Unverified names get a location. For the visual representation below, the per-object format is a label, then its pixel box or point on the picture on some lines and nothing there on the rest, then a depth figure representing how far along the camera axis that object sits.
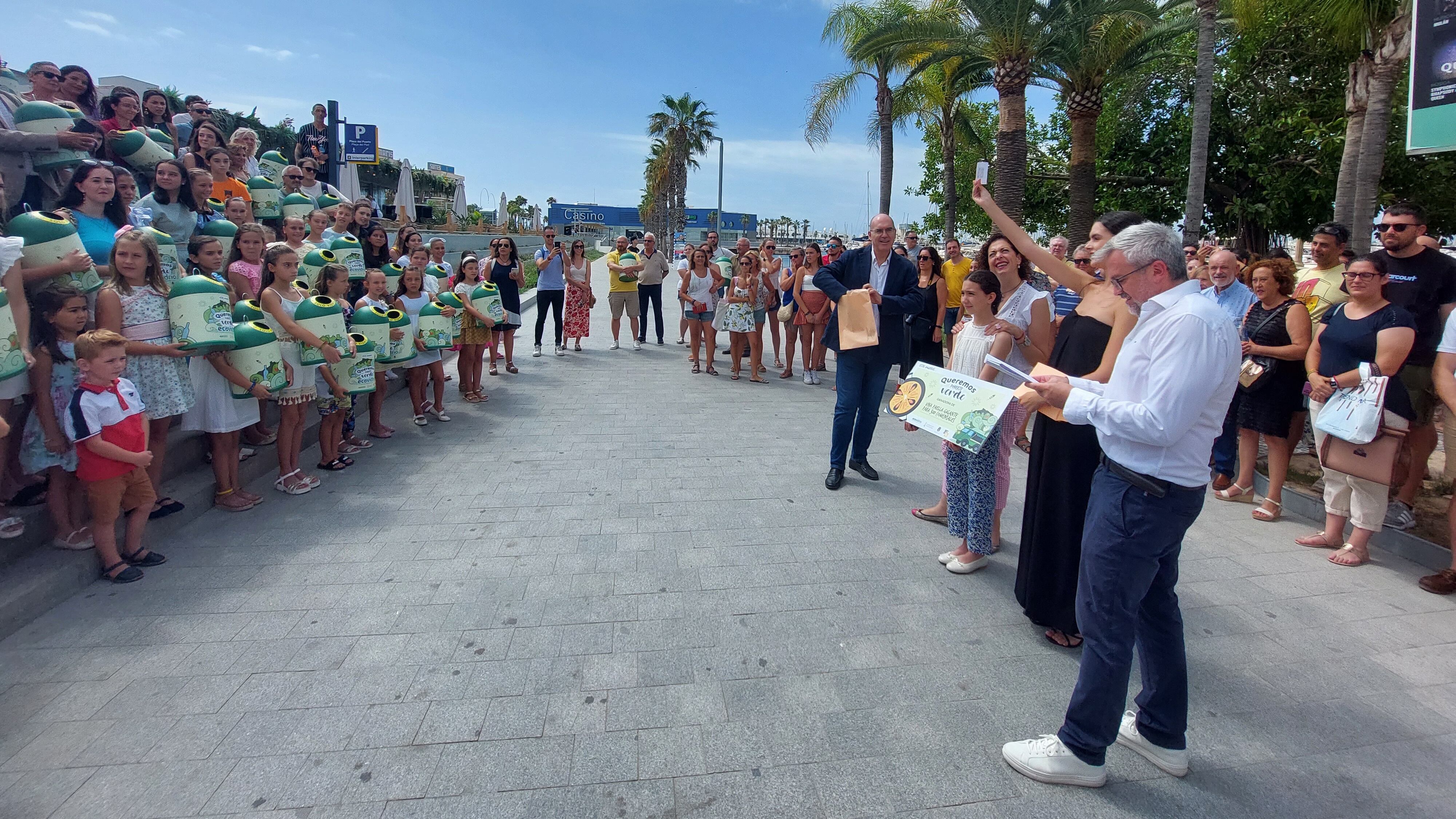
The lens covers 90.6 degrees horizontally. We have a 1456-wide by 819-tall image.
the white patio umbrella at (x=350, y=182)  15.60
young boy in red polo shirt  3.55
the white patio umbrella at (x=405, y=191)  20.56
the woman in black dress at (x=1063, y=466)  3.05
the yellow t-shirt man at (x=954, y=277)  8.72
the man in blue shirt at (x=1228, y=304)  5.59
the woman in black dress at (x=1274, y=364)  5.10
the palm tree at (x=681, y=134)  45.84
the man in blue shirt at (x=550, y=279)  11.10
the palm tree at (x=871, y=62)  15.20
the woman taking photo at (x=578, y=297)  11.50
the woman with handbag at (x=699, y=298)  10.70
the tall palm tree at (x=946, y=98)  16.92
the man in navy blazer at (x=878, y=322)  5.45
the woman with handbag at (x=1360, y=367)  4.27
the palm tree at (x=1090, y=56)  12.18
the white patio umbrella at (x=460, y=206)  36.31
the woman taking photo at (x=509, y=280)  9.89
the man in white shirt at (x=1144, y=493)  2.18
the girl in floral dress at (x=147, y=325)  4.06
